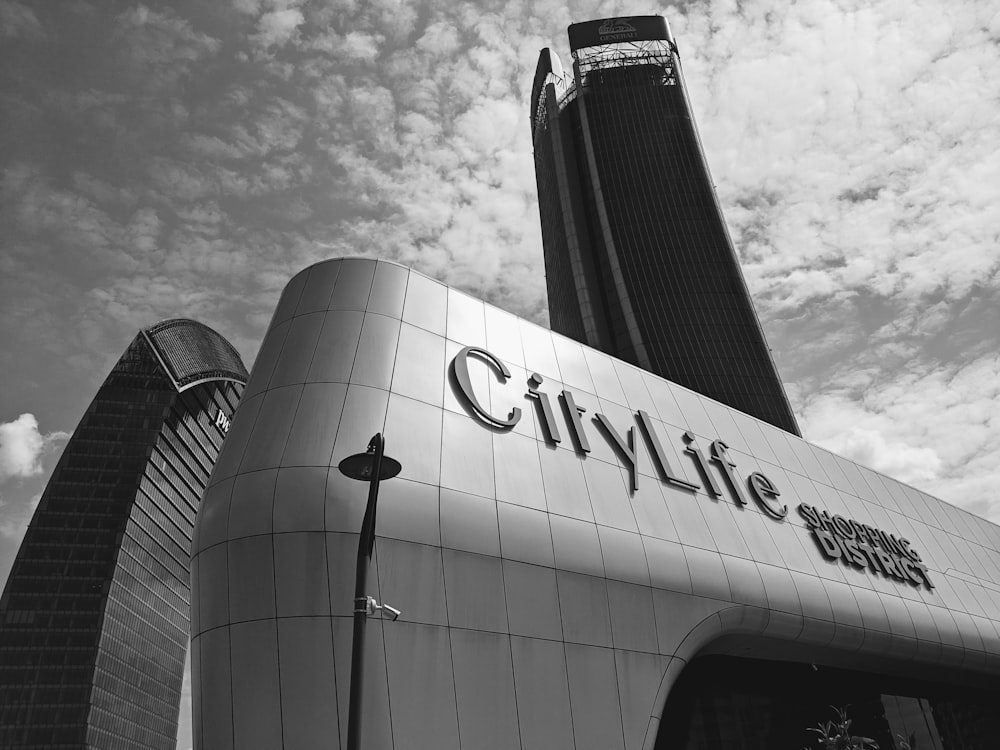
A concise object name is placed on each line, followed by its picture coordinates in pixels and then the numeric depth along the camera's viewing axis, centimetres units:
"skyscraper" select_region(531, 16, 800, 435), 9275
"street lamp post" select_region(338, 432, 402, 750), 712
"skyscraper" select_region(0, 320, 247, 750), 10381
